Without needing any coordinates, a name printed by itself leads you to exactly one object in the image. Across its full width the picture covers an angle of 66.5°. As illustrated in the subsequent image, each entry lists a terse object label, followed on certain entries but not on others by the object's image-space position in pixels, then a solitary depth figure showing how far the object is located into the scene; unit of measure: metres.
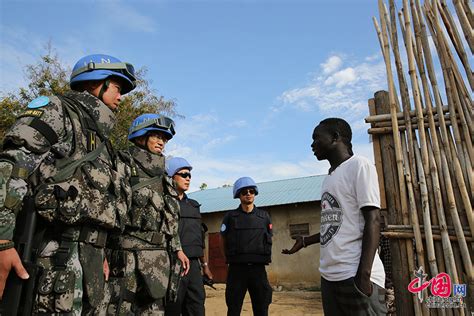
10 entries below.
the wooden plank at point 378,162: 3.26
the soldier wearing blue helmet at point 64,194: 1.84
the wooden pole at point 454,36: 3.26
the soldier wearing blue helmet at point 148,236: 2.88
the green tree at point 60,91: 13.53
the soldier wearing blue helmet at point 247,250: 4.57
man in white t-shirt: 2.15
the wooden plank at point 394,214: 3.09
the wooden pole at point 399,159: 3.07
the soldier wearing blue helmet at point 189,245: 4.15
